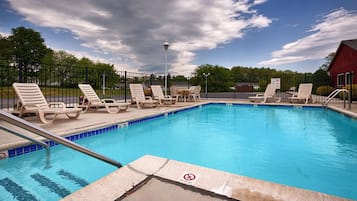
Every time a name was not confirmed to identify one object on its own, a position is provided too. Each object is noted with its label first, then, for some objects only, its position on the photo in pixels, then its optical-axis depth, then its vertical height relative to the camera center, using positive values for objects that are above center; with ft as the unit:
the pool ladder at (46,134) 3.46 -0.87
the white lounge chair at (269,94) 36.04 +0.23
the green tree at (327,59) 98.63 +18.92
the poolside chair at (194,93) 38.45 +0.43
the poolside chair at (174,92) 36.65 +0.58
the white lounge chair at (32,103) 14.07 -0.59
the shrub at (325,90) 50.54 +1.39
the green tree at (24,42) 105.60 +28.78
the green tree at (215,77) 85.15 +8.02
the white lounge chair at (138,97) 25.72 -0.26
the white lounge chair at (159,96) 29.37 -0.14
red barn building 46.34 +8.62
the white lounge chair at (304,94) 32.99 +0.23
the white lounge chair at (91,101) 20.15 -0.65
